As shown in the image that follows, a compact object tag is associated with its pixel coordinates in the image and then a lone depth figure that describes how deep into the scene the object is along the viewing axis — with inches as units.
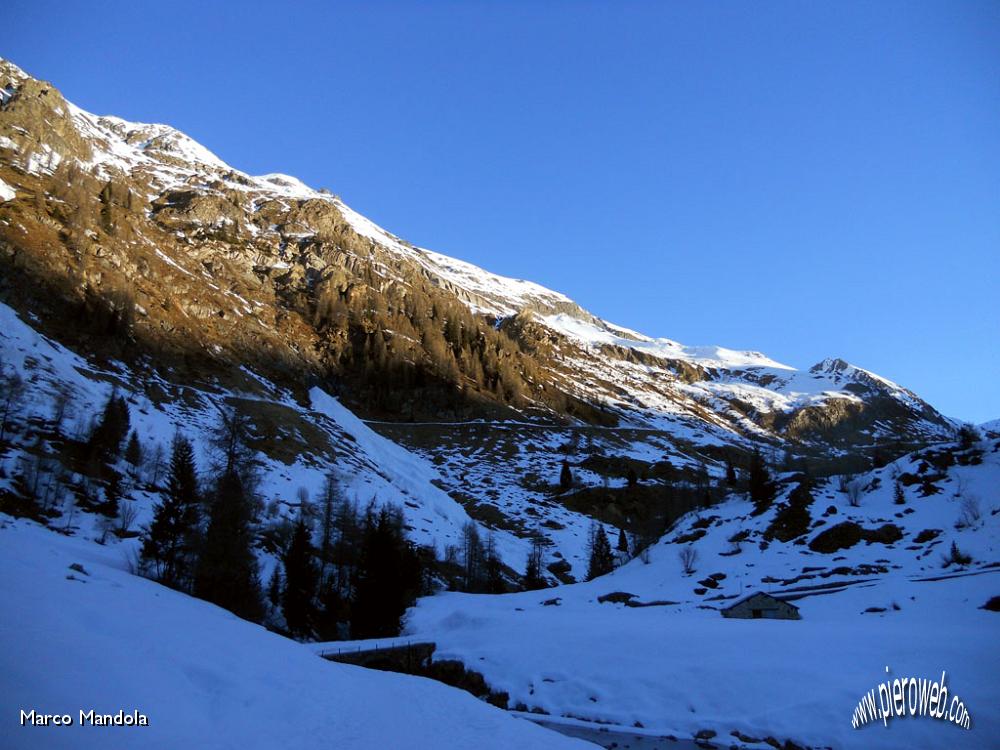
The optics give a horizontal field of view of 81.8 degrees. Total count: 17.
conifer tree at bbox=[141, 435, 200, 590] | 1253.1
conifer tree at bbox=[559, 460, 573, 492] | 3782.0
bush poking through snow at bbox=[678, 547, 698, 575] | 1732.8
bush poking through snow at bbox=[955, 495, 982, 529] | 1488.3
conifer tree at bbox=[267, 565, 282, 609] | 1422.9
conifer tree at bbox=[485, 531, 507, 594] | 2054.3
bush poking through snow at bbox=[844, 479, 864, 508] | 1865.8
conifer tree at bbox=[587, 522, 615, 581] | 2342.3
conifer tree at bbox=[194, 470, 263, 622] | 1186.6
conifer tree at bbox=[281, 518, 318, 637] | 1396.4
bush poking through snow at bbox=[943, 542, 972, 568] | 1311.5
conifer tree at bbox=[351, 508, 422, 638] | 1376.7
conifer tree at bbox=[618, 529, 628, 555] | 2680.4
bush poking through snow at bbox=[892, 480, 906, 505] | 1779.0
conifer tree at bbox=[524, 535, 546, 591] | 2217.0
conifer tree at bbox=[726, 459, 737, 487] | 3332.2
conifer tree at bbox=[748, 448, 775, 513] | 2039.9
